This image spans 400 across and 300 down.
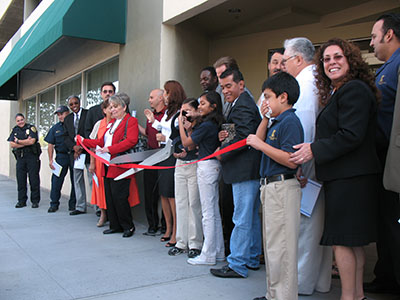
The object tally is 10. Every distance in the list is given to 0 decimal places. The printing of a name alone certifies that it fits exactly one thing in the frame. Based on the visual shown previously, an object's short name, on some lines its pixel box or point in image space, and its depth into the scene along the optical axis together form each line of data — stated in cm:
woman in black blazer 258
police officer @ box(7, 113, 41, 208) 802
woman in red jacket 537
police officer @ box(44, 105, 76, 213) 747
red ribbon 342
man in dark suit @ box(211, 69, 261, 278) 358
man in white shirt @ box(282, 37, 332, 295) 317
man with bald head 534
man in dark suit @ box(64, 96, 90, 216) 709
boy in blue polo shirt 273
